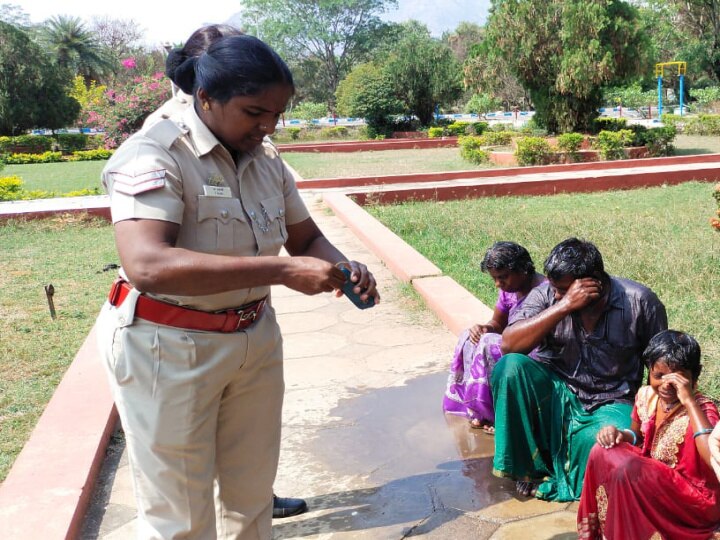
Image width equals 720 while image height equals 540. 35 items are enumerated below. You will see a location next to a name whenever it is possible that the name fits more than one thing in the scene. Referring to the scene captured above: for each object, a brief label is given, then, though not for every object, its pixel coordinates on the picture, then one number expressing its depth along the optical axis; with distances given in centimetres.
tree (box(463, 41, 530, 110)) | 1931
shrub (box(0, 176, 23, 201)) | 1261
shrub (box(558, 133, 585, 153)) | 1587
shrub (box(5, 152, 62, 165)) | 2523
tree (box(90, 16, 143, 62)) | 5025
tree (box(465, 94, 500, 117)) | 4009
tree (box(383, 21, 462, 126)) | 2967
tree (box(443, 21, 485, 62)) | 5971
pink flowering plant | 2595
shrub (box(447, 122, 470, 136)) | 2730
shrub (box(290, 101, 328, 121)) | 3919
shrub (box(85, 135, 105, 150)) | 3021
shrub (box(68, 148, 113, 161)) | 2577
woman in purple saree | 304
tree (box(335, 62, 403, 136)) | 2930
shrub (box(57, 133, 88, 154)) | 2943
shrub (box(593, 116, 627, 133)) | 1873
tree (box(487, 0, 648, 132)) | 1731
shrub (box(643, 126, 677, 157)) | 1653
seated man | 245
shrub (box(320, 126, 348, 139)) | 3044
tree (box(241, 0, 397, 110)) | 4834
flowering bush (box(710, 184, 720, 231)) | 464
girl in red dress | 196
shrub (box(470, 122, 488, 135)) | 2669
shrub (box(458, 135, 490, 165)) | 1786
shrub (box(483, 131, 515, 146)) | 2069
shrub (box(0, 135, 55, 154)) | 2738
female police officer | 152
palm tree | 4369
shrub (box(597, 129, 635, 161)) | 1594
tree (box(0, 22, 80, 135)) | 2903
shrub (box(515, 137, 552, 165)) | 1571
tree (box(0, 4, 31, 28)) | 4191
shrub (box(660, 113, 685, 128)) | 2522
